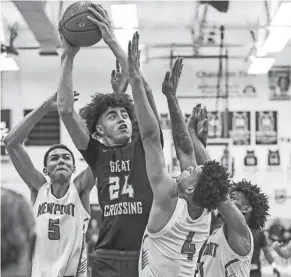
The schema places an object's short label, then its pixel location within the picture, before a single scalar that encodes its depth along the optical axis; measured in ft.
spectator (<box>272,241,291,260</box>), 38.24
